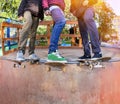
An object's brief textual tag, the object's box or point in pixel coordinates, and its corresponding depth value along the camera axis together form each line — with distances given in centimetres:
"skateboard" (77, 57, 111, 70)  190
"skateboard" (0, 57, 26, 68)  200
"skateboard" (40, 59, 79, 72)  187
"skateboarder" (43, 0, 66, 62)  199
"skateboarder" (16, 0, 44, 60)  214
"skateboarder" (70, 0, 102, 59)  217
